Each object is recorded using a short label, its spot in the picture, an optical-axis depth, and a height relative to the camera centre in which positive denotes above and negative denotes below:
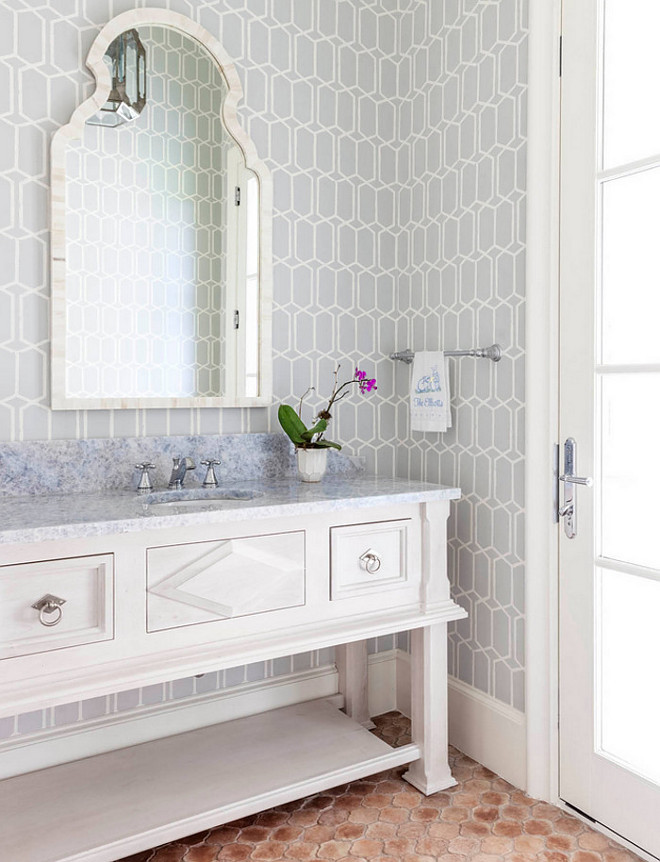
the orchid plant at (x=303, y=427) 2.04 +0.02
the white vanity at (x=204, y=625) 1.42 -0.44
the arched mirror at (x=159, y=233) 1.87 +0.57
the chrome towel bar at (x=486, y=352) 2.01 +0.24
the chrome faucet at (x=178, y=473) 1.94 -0.11
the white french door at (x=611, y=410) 1.63 +0.06
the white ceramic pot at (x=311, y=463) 2.02 -0.09
